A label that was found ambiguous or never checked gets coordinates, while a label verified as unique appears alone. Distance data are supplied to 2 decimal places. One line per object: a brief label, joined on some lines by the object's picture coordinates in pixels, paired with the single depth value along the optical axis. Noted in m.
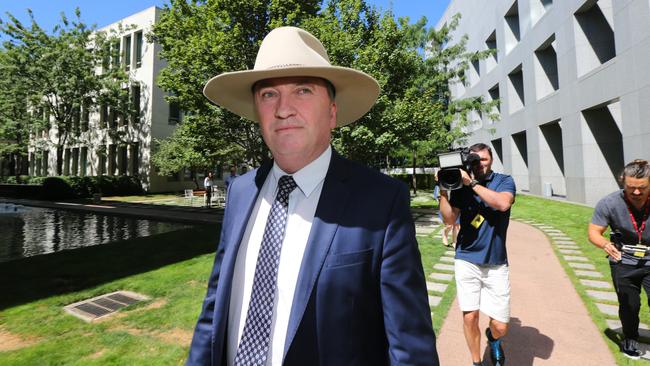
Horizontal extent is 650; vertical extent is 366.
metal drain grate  4.56
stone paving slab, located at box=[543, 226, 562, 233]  10.76
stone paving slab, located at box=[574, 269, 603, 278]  6.20
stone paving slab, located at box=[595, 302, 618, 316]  4.59
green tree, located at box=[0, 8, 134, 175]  23.80
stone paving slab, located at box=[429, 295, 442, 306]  4.95
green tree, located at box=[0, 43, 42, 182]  23.56
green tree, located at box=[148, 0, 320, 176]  12.43
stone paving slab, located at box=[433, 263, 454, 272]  6.70
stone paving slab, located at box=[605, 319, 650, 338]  4.03
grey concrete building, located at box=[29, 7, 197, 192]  27.69
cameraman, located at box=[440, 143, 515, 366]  3.23
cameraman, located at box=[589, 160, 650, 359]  3.42
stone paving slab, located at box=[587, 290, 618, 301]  5.12
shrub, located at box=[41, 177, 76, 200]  23.55
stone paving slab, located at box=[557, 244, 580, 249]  8.49
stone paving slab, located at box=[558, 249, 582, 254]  7.99
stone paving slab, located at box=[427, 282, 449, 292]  5.56
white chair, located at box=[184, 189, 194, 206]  19.98
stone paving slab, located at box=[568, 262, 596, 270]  6.74
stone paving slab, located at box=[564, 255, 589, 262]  7.28
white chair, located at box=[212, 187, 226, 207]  19.30
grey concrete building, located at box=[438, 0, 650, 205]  12.84
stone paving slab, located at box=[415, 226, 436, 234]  10.70
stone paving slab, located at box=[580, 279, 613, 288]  5.65
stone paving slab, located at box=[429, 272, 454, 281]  6.14
